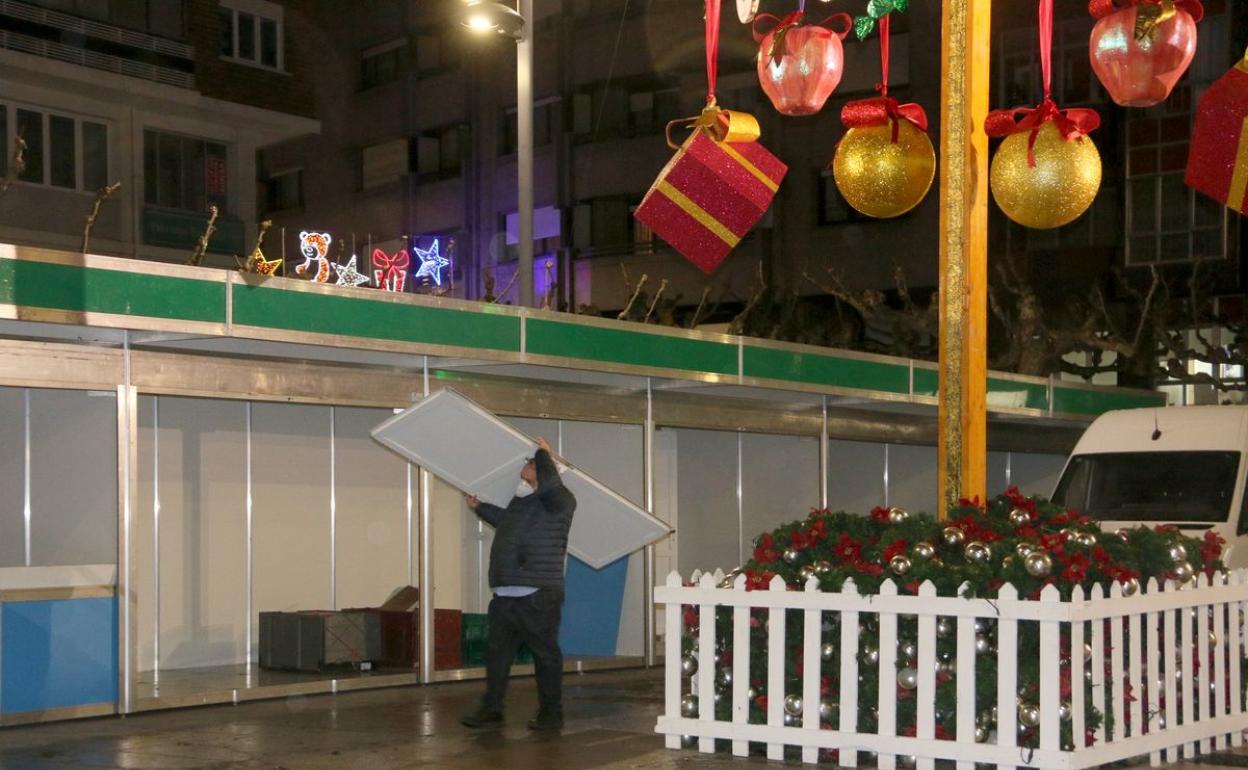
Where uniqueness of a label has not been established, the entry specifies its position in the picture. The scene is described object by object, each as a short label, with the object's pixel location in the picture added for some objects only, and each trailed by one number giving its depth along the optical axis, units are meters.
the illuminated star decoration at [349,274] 14.25
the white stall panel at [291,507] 15.55
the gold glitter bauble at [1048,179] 9.35
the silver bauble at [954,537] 9.18
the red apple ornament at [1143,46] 8.95
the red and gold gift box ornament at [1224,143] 9.36
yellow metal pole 9.59
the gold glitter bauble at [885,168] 9.48
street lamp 14.68
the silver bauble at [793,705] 9.19
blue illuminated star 16.56
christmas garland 8.73
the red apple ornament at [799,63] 9.64
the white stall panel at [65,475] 13.39
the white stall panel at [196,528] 14.74
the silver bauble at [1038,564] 8.62
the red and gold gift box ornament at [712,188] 10.22
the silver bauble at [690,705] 9.76
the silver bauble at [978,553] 8.90
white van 14.05
